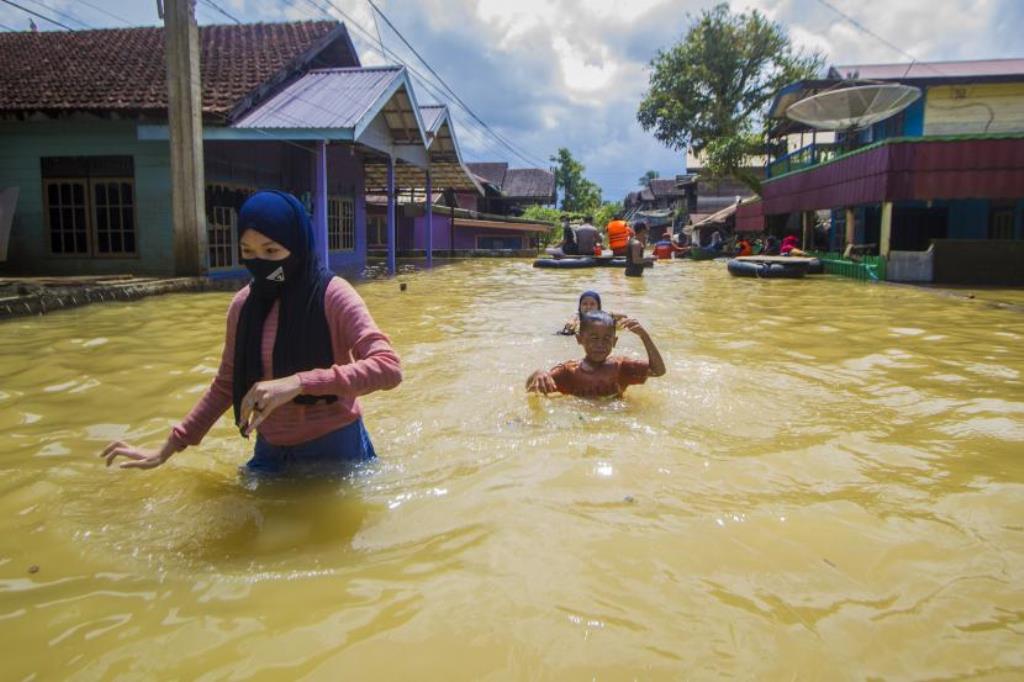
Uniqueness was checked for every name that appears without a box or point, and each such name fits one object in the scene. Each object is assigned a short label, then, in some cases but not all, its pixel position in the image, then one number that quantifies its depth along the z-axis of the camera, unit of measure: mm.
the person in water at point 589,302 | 6175
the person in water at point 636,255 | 18297
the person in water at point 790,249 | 19609
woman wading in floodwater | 2457
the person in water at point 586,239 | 22339
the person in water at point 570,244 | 22922
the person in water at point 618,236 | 22375
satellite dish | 16953
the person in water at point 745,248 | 25662
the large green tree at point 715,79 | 35312
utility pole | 11727
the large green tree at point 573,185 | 56500
